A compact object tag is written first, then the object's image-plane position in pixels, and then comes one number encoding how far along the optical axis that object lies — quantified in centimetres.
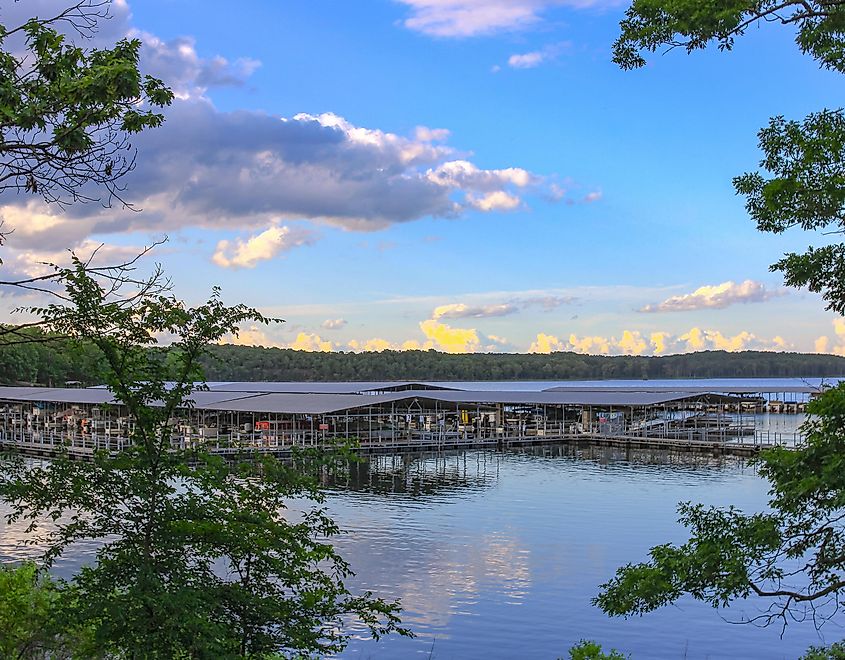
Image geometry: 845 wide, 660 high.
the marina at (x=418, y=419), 4581
